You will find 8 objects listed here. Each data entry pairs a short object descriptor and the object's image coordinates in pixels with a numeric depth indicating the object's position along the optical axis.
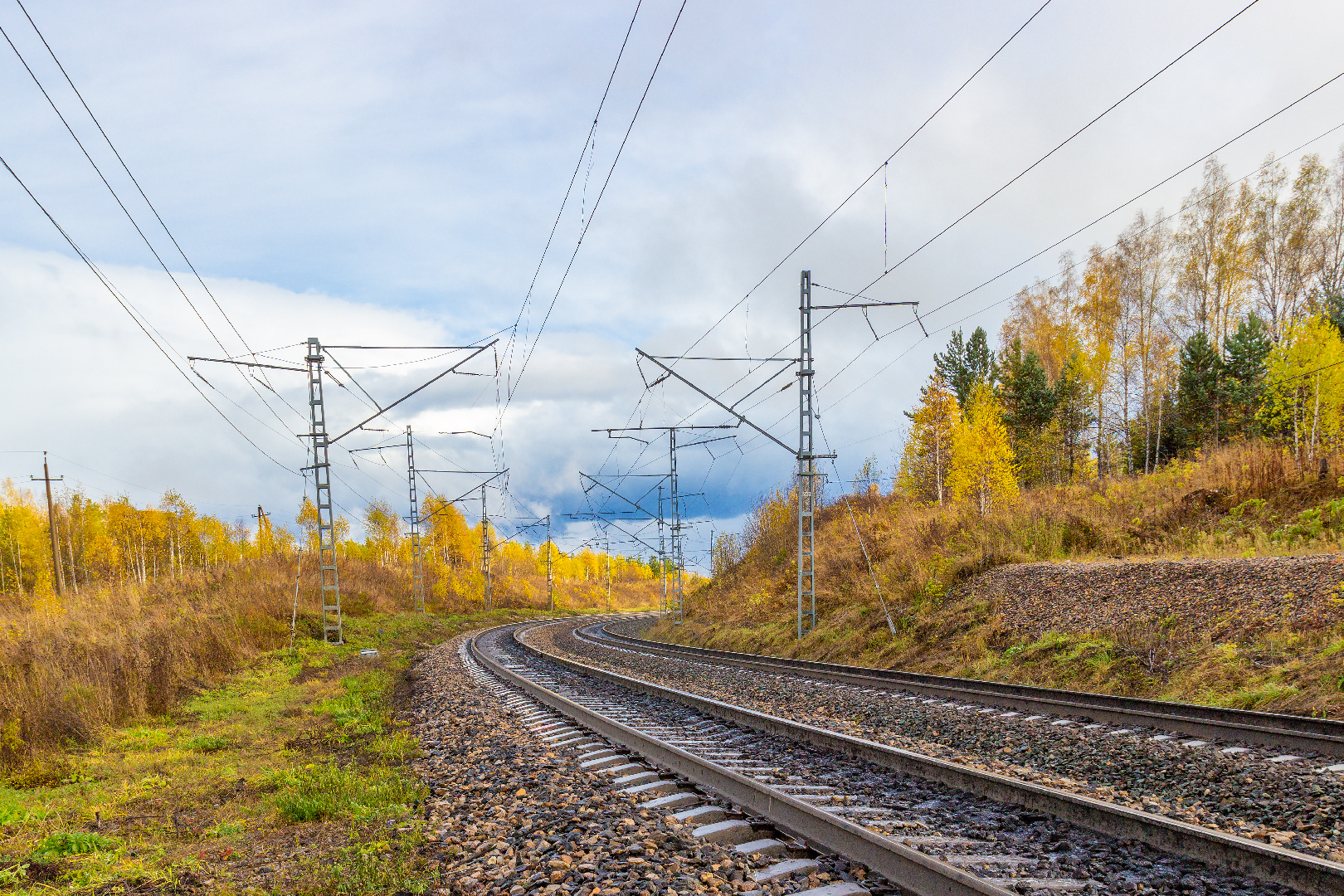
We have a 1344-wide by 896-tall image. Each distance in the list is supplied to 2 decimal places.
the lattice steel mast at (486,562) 54.08
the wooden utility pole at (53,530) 40.62
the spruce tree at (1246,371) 33.72
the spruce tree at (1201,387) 35.50
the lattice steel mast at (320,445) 23.39
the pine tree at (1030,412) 42.12
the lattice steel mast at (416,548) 40.22
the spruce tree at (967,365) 50.03
